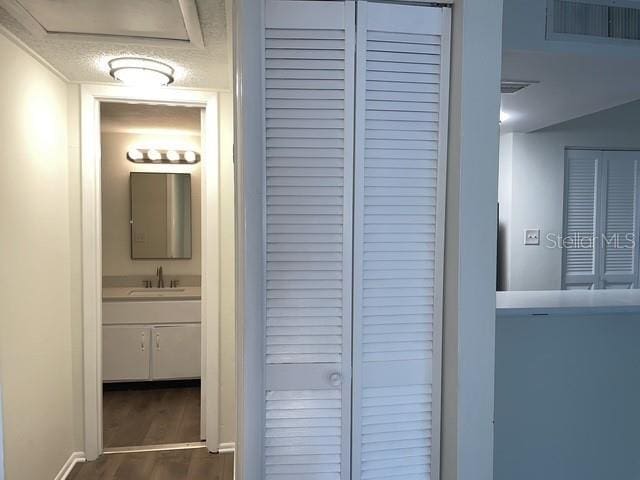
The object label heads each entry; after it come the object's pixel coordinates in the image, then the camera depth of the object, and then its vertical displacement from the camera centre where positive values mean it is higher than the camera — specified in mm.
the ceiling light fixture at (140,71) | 2153 +795
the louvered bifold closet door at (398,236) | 1258 -28
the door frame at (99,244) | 2506 -123
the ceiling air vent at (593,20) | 1847 +923
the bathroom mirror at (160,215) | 3729 +76
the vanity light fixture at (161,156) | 3689 +590
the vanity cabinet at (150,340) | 3332 -919
